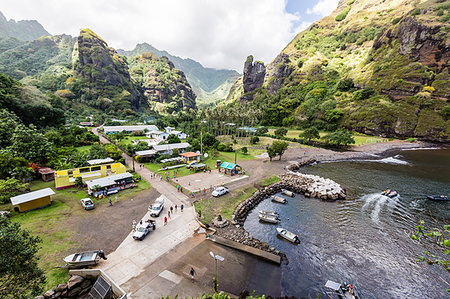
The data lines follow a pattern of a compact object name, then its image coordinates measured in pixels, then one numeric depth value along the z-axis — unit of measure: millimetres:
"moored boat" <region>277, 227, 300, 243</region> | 24297
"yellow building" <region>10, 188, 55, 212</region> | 25594
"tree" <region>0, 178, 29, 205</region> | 26938
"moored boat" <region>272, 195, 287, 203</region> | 33809
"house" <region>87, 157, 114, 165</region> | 42475
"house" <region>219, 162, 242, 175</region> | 43812
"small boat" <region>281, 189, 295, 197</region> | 36422
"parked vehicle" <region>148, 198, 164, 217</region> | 26078
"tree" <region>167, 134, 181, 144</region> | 66362
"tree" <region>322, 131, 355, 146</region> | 70312
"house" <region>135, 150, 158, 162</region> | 50594
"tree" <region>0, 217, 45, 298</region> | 10344
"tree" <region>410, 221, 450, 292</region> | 22286
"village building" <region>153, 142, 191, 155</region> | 54969
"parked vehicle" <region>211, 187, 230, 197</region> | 32688
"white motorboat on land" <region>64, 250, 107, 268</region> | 17266
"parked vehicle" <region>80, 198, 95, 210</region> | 27398
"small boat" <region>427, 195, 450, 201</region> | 34891
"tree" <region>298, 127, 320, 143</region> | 75875
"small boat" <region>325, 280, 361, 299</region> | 17538
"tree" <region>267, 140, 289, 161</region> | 52906
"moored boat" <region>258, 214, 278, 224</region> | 28098
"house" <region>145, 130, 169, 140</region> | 78350
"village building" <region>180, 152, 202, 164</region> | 51531
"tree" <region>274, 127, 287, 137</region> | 87562
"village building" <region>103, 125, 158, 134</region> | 85188
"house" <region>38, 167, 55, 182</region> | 36191
